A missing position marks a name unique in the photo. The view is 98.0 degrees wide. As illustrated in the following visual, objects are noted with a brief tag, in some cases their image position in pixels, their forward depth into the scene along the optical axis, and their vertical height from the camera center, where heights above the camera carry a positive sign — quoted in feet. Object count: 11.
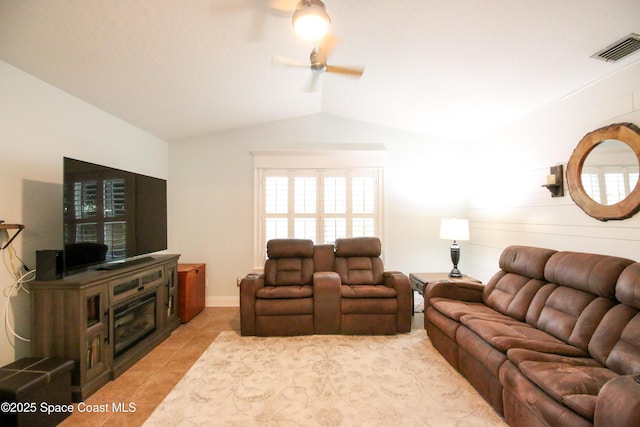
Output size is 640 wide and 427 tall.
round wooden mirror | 6.73 +1.12
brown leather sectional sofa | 4.58 -2.87
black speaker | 6.97 -1.10
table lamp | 12.20 -0.75
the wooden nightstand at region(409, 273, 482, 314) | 11.40 -2.65
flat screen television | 7.41 +0.13
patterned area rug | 6.26 -4.52
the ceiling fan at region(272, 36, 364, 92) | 6.58 +3.86
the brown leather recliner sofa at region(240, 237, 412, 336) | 10.63 -3.46
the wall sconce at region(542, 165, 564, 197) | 8.69 +1.04
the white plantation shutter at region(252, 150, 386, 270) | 14.48 +1.14
